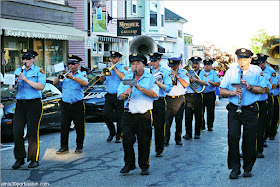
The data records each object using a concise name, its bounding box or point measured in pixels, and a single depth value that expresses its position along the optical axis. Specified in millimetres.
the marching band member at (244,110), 7574
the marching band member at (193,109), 12109
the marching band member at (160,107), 9586
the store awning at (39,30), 19000
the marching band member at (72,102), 9984
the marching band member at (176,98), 10883
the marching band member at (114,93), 11184
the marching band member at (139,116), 7828
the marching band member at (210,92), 13656
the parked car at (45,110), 11237
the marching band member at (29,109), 8461
